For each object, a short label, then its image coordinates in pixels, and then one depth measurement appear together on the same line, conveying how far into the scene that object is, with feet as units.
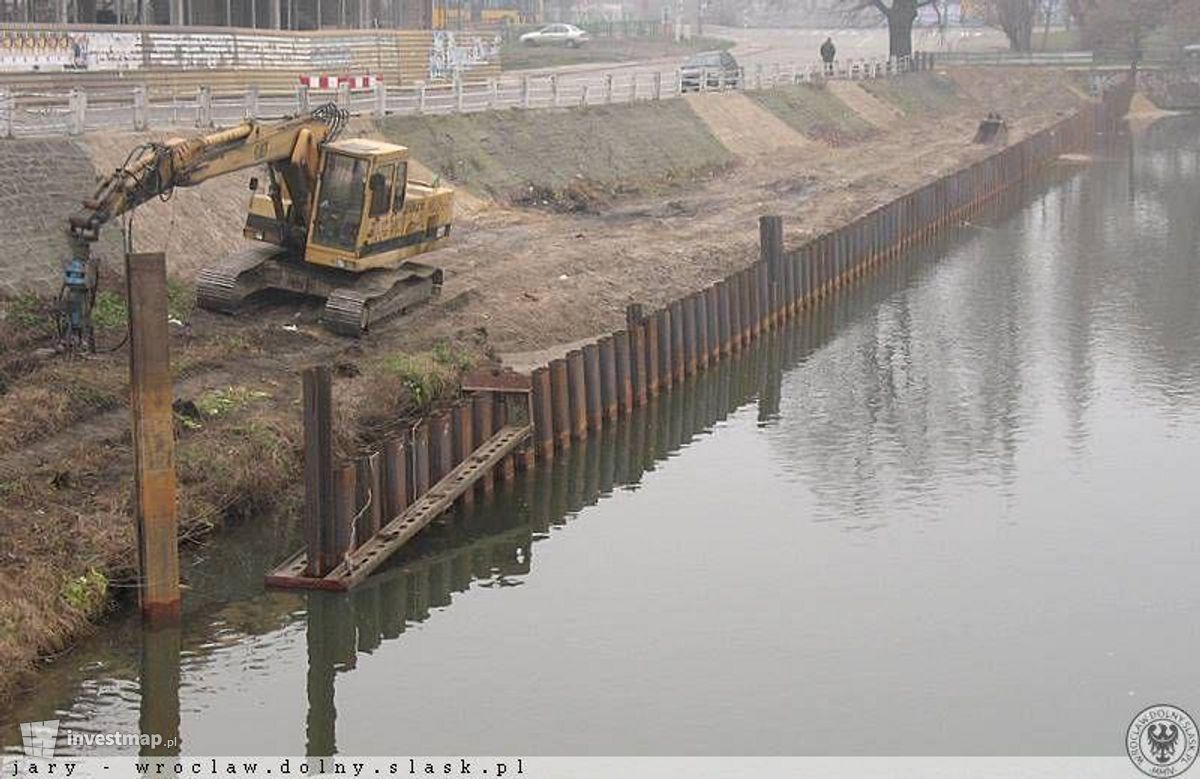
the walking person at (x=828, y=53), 275.14
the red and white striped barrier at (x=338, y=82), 160.56
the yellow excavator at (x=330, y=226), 96.27
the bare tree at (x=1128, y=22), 338.95
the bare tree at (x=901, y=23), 313.32
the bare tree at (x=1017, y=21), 362.74
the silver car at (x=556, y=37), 353.10
